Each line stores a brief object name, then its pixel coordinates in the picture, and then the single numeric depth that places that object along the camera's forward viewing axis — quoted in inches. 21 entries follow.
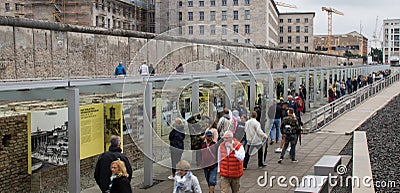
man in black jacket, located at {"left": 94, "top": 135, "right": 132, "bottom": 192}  287.6
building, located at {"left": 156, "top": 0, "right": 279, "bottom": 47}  2974.9
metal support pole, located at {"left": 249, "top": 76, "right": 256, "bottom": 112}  600.4
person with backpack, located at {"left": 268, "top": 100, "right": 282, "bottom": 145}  561.8
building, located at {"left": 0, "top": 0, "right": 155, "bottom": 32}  1647.4
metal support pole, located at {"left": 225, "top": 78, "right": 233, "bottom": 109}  534.0
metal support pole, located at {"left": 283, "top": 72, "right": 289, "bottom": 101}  773.9
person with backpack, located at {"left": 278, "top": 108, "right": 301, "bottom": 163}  474.3
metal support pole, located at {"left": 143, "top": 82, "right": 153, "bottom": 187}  390.3
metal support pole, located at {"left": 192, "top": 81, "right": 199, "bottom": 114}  475.5
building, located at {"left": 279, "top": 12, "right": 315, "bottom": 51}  4357.8
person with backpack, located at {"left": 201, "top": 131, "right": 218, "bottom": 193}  347.3
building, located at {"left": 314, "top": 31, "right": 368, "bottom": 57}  5428.2
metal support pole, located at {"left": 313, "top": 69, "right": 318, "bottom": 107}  956.6
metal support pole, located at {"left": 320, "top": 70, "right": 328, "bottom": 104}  1014.4
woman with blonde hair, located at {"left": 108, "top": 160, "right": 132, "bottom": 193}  260.3
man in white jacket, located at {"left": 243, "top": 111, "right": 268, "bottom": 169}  430.9
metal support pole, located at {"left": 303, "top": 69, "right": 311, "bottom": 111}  902.9
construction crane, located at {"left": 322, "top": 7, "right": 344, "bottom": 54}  5955.2
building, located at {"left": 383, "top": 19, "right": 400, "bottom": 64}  6678.2
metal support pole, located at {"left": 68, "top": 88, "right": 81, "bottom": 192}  307.1
